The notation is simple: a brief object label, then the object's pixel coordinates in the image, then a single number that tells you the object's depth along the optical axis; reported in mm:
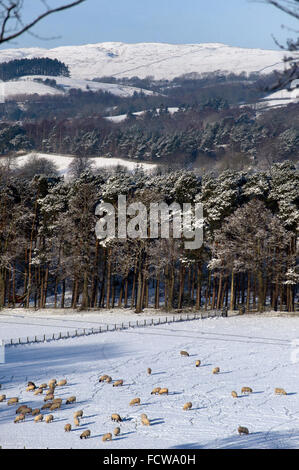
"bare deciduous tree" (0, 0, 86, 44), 6586
